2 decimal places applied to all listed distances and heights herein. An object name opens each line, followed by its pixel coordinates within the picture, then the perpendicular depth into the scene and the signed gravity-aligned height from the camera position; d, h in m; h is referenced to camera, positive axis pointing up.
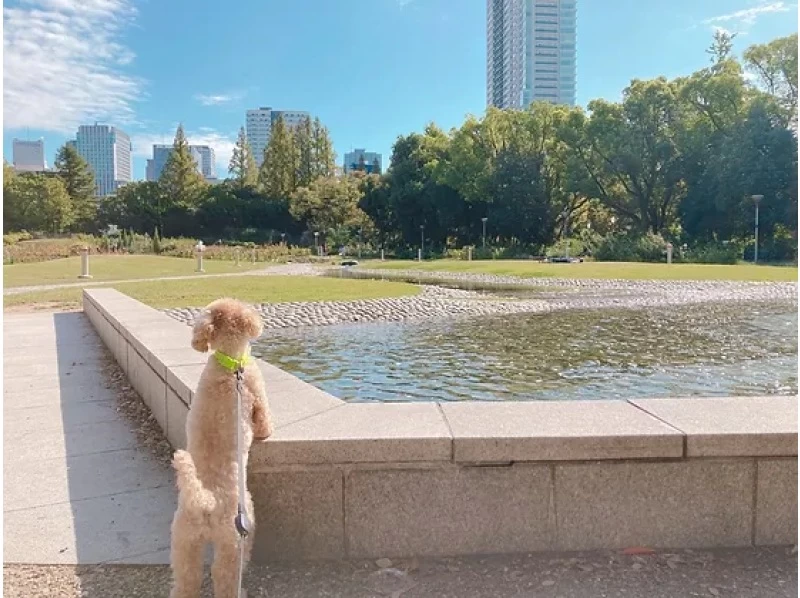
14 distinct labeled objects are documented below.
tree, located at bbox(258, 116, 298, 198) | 69.19 +9.51
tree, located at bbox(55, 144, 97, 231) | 63.38 +7.38
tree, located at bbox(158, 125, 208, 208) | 65.94 +7.56
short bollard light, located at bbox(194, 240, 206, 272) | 25.64 -0.25
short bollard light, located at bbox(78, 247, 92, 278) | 21.64 -0.50
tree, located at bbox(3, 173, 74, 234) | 55.50 +4.02
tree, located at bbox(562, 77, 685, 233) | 42.56 +6.53
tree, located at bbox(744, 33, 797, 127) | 38.44 +11.33
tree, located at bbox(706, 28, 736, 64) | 44.88 +14.42
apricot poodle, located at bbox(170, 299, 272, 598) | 2.18 -0.73
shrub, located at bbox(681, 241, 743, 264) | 34.72 -0.44
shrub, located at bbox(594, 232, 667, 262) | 37.88 -0.14
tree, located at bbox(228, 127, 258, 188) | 72.44 +9.77
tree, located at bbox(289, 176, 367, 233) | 61.22 +4.19
